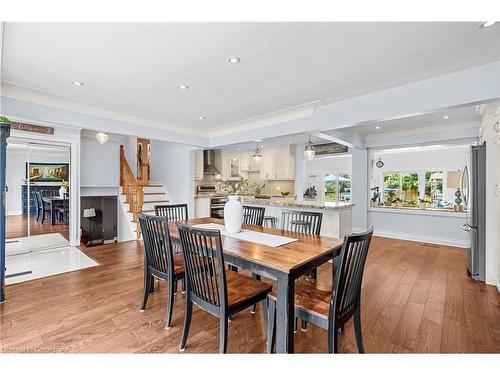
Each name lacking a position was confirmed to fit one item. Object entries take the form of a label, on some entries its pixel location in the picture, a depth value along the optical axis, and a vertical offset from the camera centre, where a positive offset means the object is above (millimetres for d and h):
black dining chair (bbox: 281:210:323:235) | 2615 -422
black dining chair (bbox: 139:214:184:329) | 2078 -683
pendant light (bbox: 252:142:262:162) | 5305 +680
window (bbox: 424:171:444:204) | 5363 -23
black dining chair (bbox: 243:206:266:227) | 3199 -412
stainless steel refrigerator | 3156 -350
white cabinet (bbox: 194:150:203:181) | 6286 +560
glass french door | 4262 -215
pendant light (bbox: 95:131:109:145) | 4484 +908
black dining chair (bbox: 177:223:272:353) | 1579 -738
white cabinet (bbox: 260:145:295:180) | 7059 +674
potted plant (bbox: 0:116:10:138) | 2408 +628
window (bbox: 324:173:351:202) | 6703 -36
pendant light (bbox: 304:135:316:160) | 4871 +692
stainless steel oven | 6148 -530
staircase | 5340 -289
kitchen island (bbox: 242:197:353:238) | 3857 -486
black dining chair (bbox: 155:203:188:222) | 3254 -376
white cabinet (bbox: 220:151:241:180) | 7750 +650
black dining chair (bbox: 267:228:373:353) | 1420 -789
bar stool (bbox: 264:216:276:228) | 4516 -702
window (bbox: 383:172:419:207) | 5688 -53
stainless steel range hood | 7121 +722
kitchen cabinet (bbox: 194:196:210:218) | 6039 -527
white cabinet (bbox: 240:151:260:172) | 7723 +737
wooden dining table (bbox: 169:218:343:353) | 1433 -504
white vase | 2445 -304
